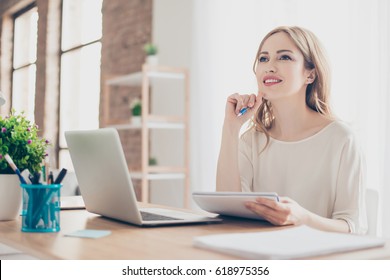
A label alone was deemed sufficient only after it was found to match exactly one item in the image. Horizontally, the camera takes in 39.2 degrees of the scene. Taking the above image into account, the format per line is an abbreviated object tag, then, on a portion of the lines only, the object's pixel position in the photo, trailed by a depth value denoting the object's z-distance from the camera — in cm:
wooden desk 96
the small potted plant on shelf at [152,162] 443
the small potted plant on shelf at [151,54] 437
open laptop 126
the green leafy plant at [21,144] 144
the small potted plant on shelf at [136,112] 430
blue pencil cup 124
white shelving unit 417
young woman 180
